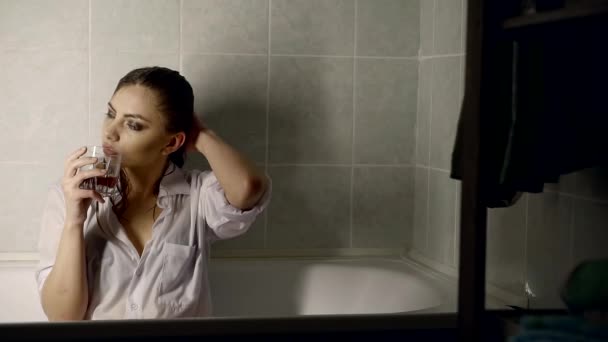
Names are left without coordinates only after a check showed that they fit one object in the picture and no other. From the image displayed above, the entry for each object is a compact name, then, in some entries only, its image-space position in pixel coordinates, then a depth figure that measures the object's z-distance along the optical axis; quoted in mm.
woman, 1826
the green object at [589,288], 964
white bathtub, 2186
